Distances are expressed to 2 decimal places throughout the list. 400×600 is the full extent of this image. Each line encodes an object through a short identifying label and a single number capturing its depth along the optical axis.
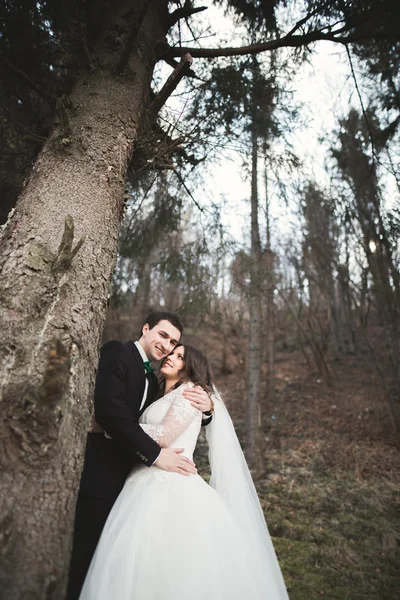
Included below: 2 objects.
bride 1.54
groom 1.83
